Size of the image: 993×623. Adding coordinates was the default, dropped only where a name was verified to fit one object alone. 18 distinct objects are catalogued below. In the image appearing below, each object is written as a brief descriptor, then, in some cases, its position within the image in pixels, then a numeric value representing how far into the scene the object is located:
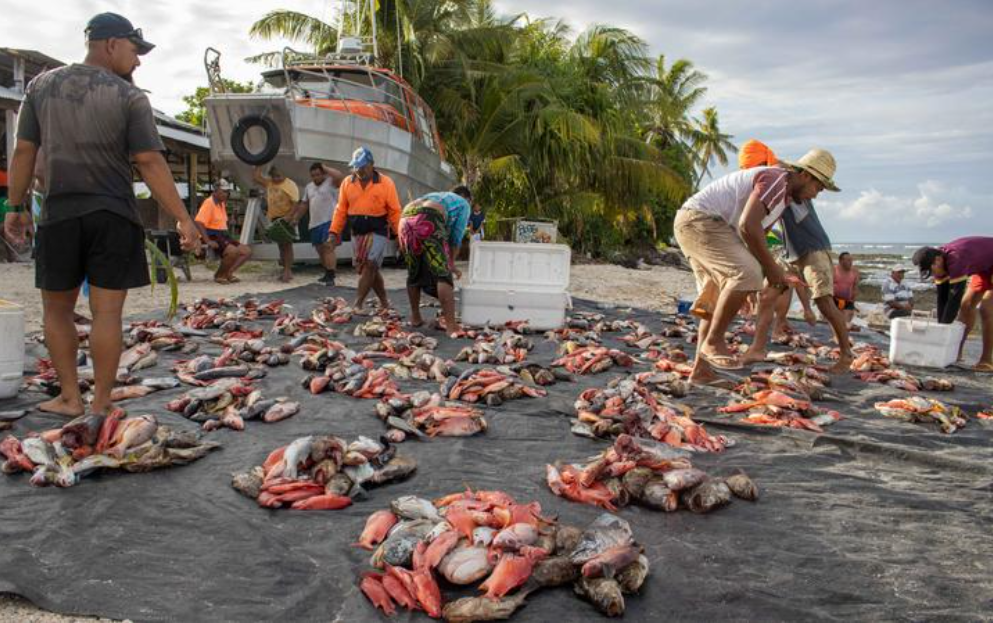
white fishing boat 12.80
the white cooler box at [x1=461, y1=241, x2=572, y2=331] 8.12
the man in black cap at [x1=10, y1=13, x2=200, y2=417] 3.63
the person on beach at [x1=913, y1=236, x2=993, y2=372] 7.05
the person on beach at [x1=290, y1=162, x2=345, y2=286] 11.02
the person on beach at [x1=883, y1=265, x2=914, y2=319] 11.40
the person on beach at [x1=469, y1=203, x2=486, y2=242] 12.66
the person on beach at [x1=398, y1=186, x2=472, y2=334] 7.27
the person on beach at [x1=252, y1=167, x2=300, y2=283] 11.80
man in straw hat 4.89
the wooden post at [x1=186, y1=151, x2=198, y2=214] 19.36
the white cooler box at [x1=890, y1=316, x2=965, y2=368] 7.00
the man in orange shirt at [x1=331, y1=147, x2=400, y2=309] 8.23
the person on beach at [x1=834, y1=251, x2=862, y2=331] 10.21
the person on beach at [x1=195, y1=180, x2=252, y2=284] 11.37
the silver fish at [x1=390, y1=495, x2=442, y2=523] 2.71
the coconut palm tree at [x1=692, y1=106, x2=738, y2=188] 45.16
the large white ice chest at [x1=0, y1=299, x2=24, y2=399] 4.21
